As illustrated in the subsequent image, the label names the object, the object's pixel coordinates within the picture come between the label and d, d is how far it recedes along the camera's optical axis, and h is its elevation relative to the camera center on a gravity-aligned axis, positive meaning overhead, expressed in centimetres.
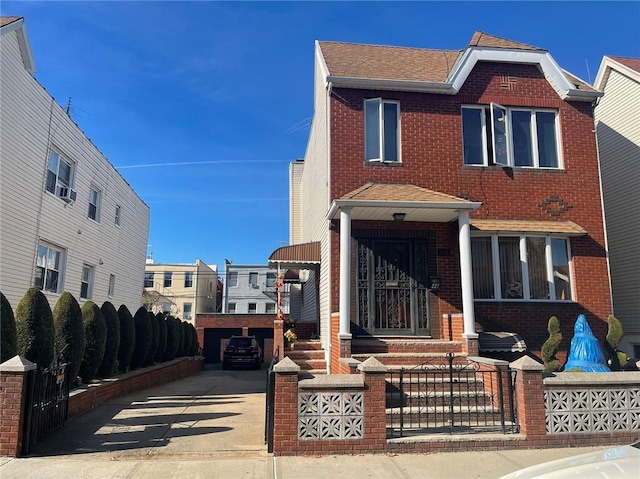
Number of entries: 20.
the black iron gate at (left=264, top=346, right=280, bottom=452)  654 -113
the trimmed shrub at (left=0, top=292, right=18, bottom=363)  744 -15
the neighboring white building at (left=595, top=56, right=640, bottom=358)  1310 +389
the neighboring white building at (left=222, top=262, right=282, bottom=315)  4744 +335
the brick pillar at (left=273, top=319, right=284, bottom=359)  1139 -23
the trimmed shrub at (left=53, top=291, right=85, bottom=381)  922 -13
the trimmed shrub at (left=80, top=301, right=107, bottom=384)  1023 -35
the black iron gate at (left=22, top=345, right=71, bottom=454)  632 -109
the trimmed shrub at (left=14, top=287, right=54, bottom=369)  810 -10
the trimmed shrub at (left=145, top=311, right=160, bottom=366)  1518 -51
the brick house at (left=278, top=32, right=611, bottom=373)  1042 +281
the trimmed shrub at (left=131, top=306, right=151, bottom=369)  1409 -48
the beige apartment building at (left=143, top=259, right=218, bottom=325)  4628 +341
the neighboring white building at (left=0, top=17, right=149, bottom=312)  1131 +347
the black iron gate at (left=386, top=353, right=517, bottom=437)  697 -122
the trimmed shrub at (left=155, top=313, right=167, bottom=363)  1670 -51
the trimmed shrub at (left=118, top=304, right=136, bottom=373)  1264 -41
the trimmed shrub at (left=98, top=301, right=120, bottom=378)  1127 -45
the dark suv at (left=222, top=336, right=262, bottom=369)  2422 -151
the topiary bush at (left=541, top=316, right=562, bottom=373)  1003 -41
